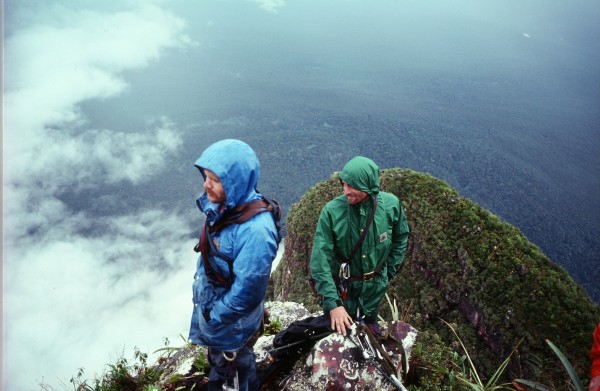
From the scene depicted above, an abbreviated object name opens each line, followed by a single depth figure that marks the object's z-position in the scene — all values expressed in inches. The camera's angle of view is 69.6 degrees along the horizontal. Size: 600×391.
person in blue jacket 126.6
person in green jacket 164.2
